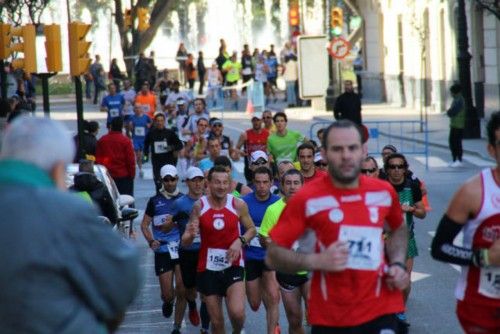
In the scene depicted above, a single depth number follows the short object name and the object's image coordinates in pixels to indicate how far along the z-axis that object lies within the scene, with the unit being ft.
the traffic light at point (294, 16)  217.36
